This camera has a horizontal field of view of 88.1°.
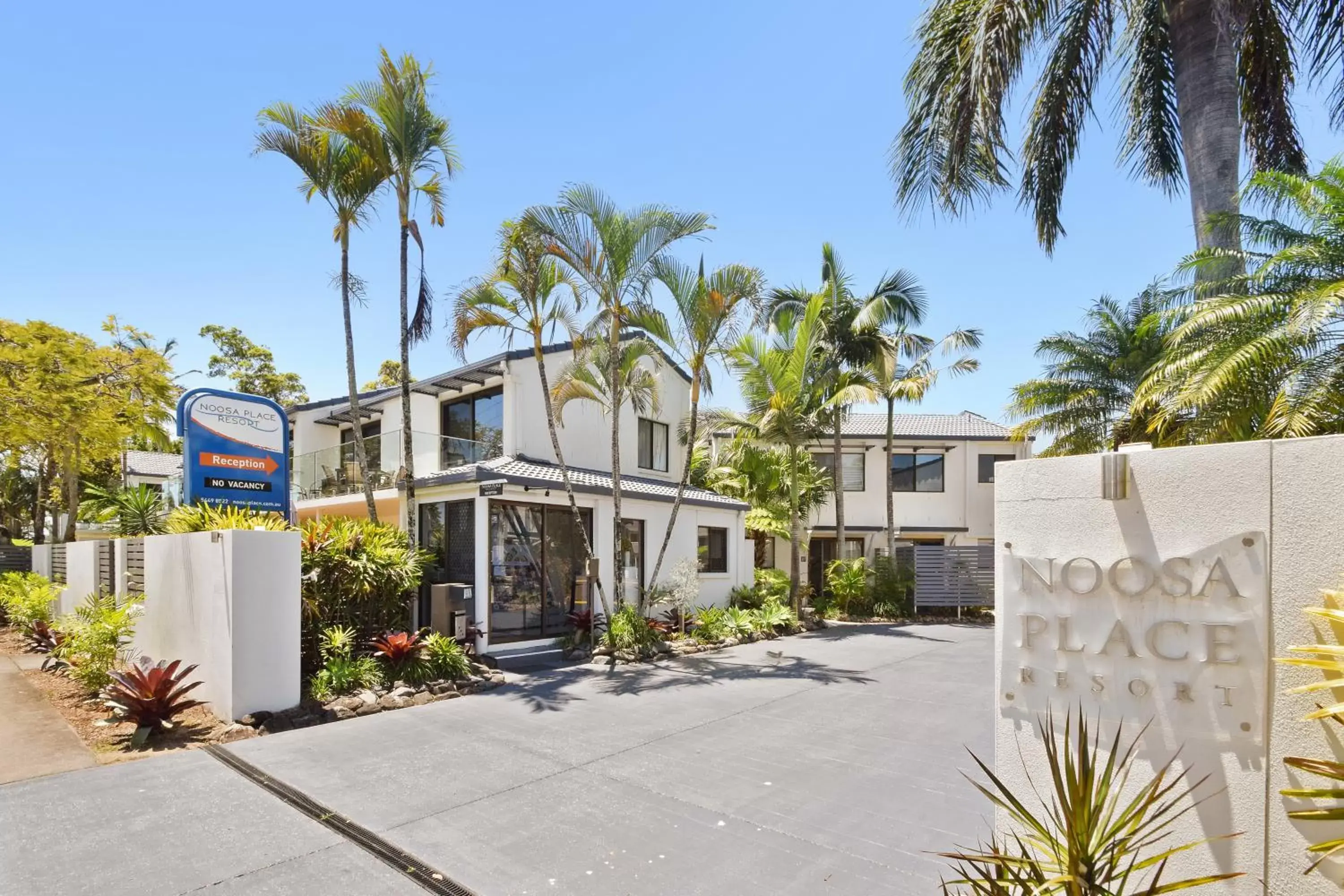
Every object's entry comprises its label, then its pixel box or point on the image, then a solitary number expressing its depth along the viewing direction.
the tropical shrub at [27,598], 13.31
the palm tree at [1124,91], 7.47
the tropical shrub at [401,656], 9.41
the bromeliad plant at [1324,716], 2.40
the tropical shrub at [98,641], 8.72
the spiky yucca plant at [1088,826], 2.71
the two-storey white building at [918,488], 24.59
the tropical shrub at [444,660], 9.76
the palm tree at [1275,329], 6.26
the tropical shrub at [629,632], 12.26
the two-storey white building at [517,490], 13.23
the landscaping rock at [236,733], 7.29
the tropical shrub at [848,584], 19.73
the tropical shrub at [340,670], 8.66
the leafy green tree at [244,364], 29.88
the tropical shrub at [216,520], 8.84
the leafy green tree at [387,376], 35.69
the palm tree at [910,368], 19.94
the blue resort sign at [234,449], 9.59
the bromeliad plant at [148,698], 7.15
